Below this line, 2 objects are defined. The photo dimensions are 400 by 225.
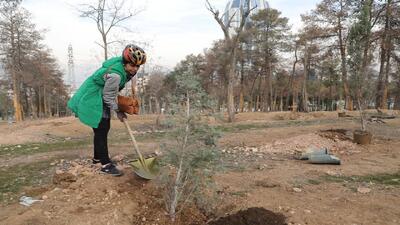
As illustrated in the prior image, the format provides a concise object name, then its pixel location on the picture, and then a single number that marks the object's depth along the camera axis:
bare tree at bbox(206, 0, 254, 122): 16.98
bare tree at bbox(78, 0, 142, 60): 20.48
